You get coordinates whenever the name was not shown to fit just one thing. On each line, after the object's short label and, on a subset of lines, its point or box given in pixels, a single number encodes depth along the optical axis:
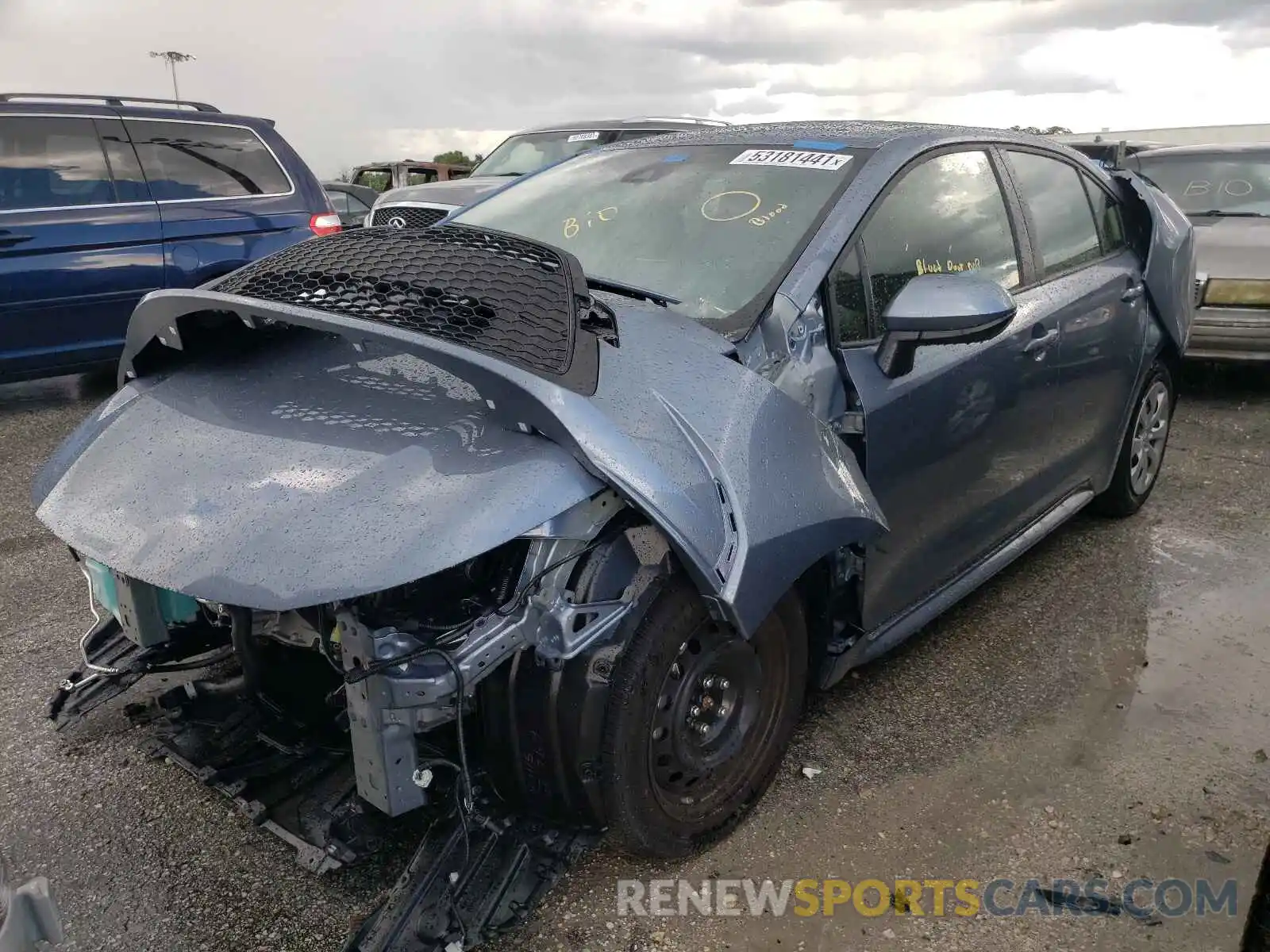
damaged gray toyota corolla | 1.79
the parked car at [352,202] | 8.98
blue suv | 5.69
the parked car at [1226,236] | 6.20
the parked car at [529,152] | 9.49
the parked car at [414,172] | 13.59
